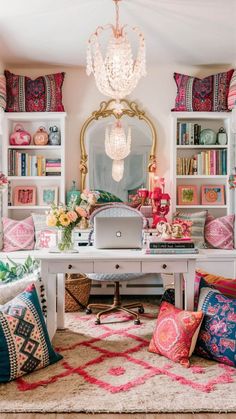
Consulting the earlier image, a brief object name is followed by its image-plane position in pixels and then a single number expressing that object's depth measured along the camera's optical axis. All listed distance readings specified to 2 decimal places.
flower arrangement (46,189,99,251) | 3.55
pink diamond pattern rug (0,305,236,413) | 2.55
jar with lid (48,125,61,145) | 5.41
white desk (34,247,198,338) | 3.37
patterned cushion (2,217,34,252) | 5.15
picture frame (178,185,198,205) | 5.46
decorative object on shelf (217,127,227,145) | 5.39
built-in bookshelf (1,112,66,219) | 5.33
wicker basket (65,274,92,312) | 4.64
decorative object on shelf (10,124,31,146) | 5.38
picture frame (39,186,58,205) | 5.48
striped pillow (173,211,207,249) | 5.17
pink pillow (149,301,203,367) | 3.12
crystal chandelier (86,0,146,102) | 3.54
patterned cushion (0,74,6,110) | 5.04
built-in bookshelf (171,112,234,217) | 5.36
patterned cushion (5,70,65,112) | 5.32
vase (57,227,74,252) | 3.56
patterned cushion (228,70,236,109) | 5.08
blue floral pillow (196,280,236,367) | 3.03
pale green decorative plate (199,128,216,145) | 5.39
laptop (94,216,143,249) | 3.52
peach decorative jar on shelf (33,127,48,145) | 5.41
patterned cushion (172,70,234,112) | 5.30
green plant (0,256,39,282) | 3.64
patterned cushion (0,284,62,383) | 2.82
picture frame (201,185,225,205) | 5.49
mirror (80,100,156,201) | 5.48
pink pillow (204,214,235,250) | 5.18
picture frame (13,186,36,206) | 5.48
